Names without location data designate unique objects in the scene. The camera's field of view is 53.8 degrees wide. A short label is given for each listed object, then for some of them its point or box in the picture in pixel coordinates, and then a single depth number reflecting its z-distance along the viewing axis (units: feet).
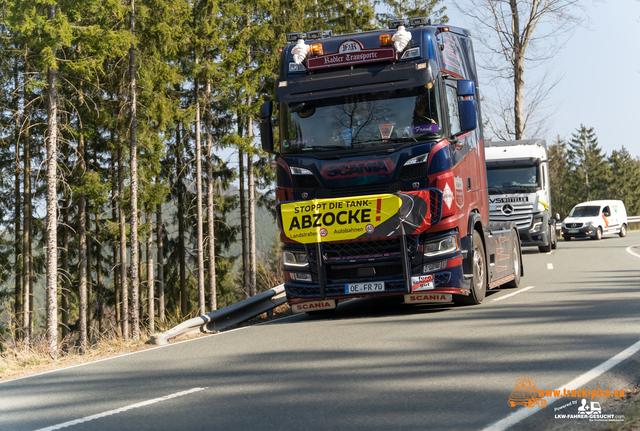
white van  108.88
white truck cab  73.92
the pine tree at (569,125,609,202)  309.63
